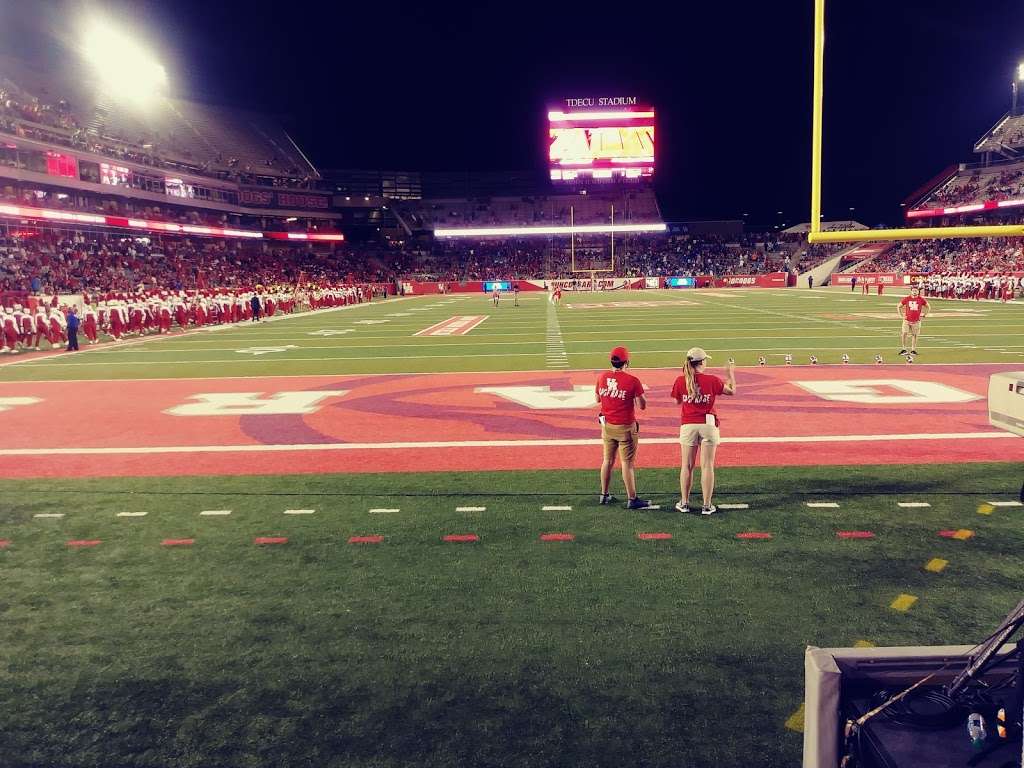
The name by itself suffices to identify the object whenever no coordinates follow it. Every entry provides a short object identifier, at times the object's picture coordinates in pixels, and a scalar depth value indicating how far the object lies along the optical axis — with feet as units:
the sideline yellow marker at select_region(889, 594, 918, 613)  14.44
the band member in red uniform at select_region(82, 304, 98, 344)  74.38
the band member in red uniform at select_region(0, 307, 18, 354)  66.28
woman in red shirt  19.79
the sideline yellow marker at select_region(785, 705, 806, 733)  10.91
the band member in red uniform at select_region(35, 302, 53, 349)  69.05
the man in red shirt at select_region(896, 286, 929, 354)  49.44
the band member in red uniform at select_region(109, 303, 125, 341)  77.77
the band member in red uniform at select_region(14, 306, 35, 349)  70.03
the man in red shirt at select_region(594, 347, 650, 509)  20.63
